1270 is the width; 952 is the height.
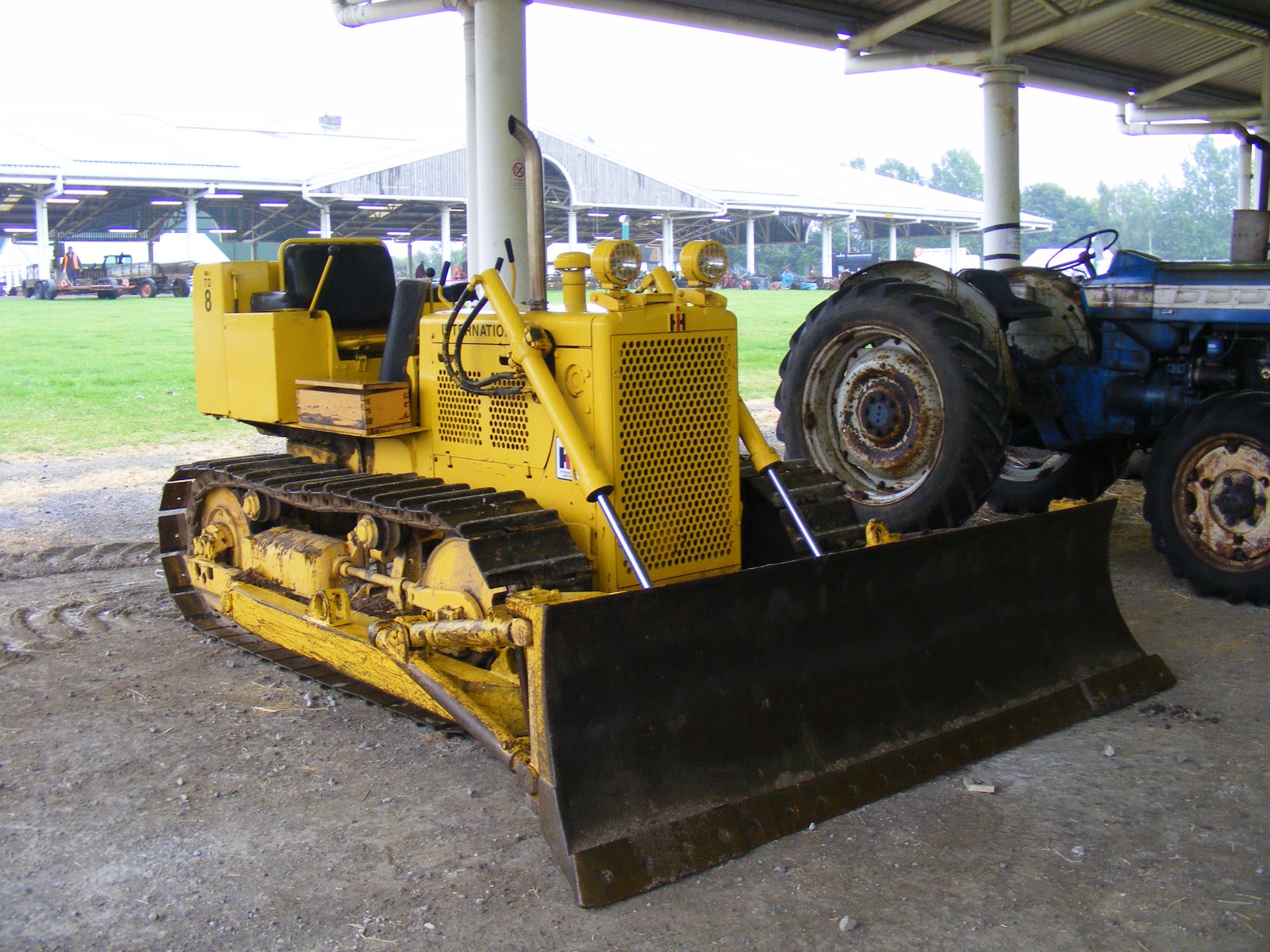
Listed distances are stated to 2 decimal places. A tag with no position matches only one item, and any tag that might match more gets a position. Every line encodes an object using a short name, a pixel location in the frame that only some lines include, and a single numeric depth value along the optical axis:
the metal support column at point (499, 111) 11.02
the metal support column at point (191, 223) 37.91
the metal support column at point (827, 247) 44.69
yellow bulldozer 3.72
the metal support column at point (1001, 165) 14.83
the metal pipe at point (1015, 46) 13.26
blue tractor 6.38
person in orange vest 39.53
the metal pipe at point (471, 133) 12.55
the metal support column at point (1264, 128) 7.95
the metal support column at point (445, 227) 37.66
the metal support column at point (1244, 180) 21.77
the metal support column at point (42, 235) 35.41
